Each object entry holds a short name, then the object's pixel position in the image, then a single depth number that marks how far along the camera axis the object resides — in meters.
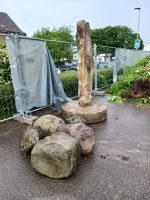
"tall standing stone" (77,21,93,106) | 3.28
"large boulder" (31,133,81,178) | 1.78
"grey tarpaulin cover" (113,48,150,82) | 6.15
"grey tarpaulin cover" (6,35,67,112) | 2.97
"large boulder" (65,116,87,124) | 2.53
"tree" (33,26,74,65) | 18.38
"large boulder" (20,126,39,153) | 2.15
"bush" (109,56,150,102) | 4.98
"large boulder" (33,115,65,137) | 2.41
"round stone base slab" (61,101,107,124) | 3.18
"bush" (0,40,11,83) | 3.39
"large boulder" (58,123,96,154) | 2.15
